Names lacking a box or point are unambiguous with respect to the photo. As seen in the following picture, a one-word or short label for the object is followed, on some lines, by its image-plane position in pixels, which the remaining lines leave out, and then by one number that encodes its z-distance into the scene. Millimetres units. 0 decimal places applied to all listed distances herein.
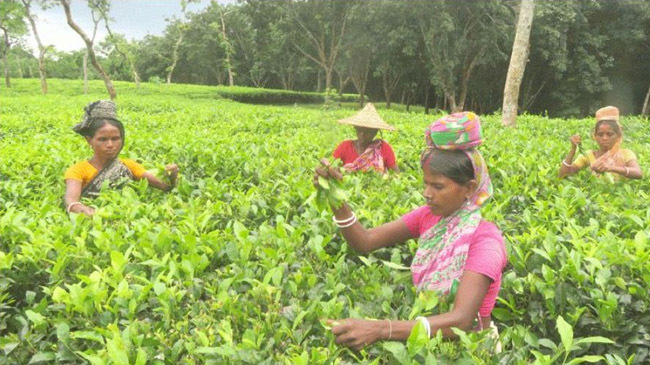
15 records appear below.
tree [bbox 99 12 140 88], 30438
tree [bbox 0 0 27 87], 24594
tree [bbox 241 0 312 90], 31719
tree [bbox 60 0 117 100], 19050
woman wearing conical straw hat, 4871
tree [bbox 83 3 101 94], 24753
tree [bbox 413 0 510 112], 23812
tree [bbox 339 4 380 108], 26656
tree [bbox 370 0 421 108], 24938
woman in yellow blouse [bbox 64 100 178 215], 3840
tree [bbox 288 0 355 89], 29531
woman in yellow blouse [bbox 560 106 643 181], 4234
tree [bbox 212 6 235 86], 40312
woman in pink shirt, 2055
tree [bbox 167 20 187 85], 34706
